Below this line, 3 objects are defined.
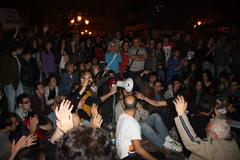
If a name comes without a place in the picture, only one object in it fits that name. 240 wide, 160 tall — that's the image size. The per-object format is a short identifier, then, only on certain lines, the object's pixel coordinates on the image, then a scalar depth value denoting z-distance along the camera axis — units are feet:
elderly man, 12.61
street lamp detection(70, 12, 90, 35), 63.83
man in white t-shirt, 15.74
